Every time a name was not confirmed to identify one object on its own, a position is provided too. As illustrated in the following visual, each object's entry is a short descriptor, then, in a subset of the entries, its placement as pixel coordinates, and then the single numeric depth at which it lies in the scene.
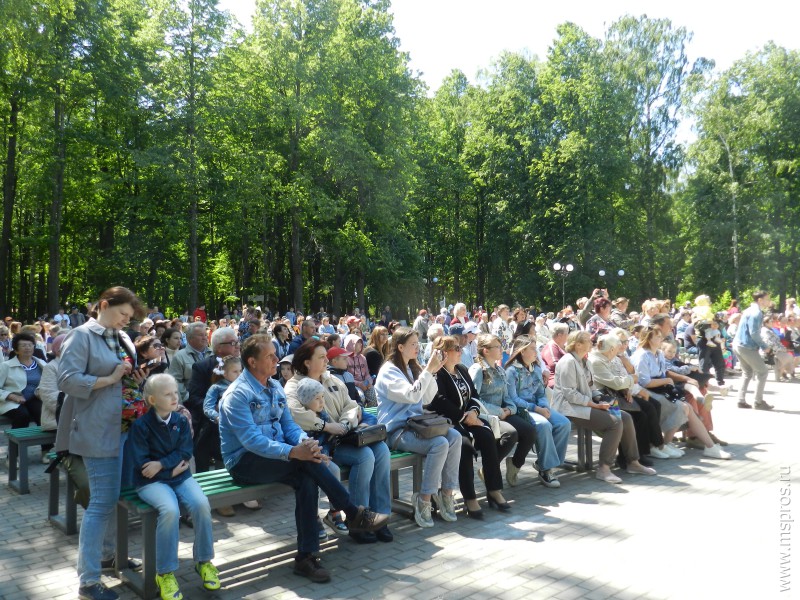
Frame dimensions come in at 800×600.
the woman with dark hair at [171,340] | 7.49
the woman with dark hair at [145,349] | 5.20
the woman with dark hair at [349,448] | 5.02
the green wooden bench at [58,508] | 5.11
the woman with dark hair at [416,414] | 5.38
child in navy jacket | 3.94
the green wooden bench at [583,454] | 7.07
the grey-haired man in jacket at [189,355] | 6.83
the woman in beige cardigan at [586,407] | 6.84
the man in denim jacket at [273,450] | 4.38
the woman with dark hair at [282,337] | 10.29
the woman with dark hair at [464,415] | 5.75
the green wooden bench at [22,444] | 6.17
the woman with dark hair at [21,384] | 7.36
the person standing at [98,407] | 3.93
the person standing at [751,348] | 10.59
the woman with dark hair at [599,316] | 10.35
